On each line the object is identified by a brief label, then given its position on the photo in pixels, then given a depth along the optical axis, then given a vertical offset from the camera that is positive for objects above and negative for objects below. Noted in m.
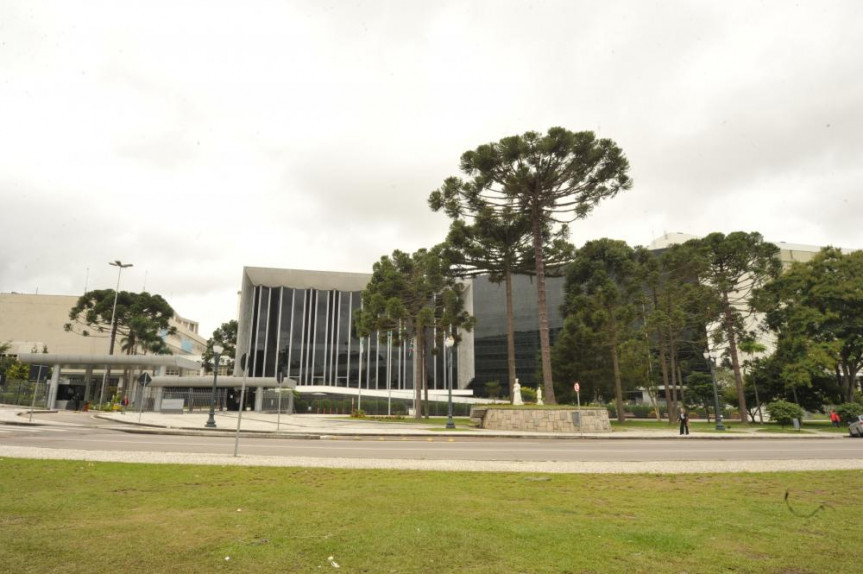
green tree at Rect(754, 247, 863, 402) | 40.56 +6.33
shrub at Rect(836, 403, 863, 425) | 36.69 -1.57
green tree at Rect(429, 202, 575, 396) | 37.00 +10.83
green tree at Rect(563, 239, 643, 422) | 38.28 +7.75
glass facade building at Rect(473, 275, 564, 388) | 85.25 +11.11
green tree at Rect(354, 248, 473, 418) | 39.56 +7.40
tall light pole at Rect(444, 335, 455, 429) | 27.46 +2.87
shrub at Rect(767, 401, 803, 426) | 35.59 -1.58
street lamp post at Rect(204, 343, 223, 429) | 24.46 +1.79
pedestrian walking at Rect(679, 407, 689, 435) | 26.19 -1.61
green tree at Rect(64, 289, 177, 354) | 58.47 +9.35
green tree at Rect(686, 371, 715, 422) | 52.06 +0.08
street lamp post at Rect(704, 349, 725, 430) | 30.89 -0.21
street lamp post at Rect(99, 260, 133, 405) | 49.36 +8.39
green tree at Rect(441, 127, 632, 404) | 30.39 +13.60
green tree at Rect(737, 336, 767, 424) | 44.05 +3.86
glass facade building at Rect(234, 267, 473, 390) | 76.56 +8.36
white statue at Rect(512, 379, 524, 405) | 31.14 -0.30
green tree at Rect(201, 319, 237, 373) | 84.93 +8.89
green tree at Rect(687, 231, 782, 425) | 42.09 +10.44
